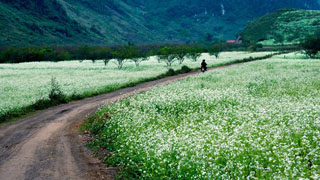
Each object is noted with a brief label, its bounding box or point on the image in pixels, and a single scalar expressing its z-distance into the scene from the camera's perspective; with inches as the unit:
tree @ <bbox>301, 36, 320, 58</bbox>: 3228.3
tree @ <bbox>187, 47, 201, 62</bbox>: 3706.2
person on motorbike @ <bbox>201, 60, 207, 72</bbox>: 2000.5
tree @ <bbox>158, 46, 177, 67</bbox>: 3181.6
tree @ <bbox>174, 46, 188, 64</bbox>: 3373.3
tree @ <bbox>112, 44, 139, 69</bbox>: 3073.8
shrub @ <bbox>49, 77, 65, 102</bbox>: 1184.1
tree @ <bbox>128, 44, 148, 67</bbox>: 3301.2
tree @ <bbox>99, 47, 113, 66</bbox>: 4249.5
